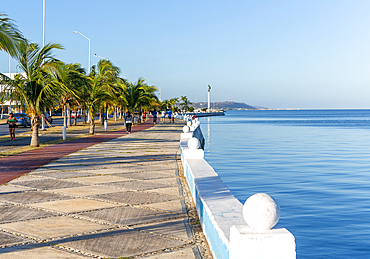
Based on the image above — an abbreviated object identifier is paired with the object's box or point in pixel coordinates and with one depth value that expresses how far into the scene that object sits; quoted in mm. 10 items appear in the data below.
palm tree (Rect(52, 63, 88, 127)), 17688
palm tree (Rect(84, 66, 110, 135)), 29031
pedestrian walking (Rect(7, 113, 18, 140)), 24188
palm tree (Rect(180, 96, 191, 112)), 146625
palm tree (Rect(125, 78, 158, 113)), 49000
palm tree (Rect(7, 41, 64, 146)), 18141
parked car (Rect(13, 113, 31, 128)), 40875
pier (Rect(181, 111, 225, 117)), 129625
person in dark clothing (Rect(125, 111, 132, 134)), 30628
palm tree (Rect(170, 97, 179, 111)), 147000
